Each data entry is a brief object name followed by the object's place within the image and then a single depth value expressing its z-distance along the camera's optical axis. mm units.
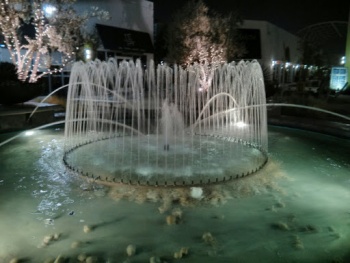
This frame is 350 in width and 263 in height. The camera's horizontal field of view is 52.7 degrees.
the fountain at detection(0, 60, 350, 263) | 4672
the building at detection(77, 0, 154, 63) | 23953
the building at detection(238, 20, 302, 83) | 33562
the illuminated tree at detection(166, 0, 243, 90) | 19953
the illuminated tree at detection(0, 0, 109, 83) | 15422
